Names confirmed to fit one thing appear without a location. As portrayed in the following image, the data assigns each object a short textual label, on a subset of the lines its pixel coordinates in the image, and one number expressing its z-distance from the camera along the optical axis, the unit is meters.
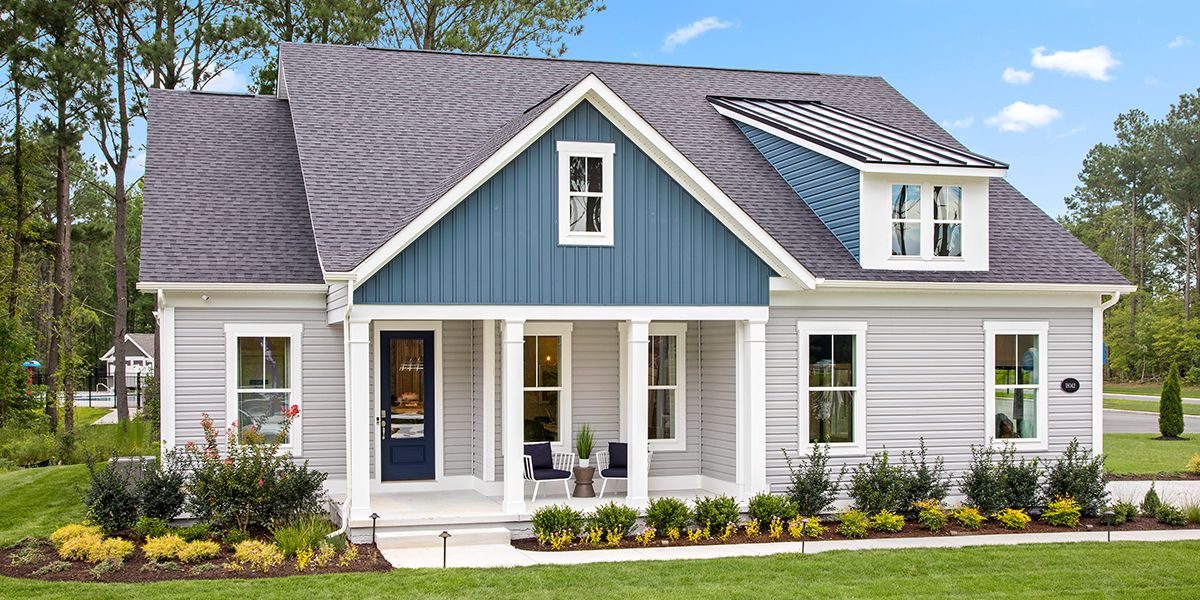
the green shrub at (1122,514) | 16.17
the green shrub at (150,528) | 13.88
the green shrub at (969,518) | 15.68
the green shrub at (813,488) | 15.70
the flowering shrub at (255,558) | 12.60
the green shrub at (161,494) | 14.42
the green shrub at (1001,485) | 16.27
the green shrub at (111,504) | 14.21
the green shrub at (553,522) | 14.27
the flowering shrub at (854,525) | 14.98
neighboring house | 71.75
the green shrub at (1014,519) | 15.80
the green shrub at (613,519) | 14.42
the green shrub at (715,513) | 14.93
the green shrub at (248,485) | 14.27
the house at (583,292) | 14.98
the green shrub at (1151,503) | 16.70
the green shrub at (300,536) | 13.11
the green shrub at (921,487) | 16.06
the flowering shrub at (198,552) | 12.97
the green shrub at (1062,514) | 16.03
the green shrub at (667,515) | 14.77
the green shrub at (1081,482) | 16.52
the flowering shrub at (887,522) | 15.33
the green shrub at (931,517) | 15.46
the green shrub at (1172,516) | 16.28
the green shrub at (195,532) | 13.82
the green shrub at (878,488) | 15.86
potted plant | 16.72
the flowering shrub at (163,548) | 12.93
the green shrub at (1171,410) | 31.09
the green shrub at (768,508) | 15.26
